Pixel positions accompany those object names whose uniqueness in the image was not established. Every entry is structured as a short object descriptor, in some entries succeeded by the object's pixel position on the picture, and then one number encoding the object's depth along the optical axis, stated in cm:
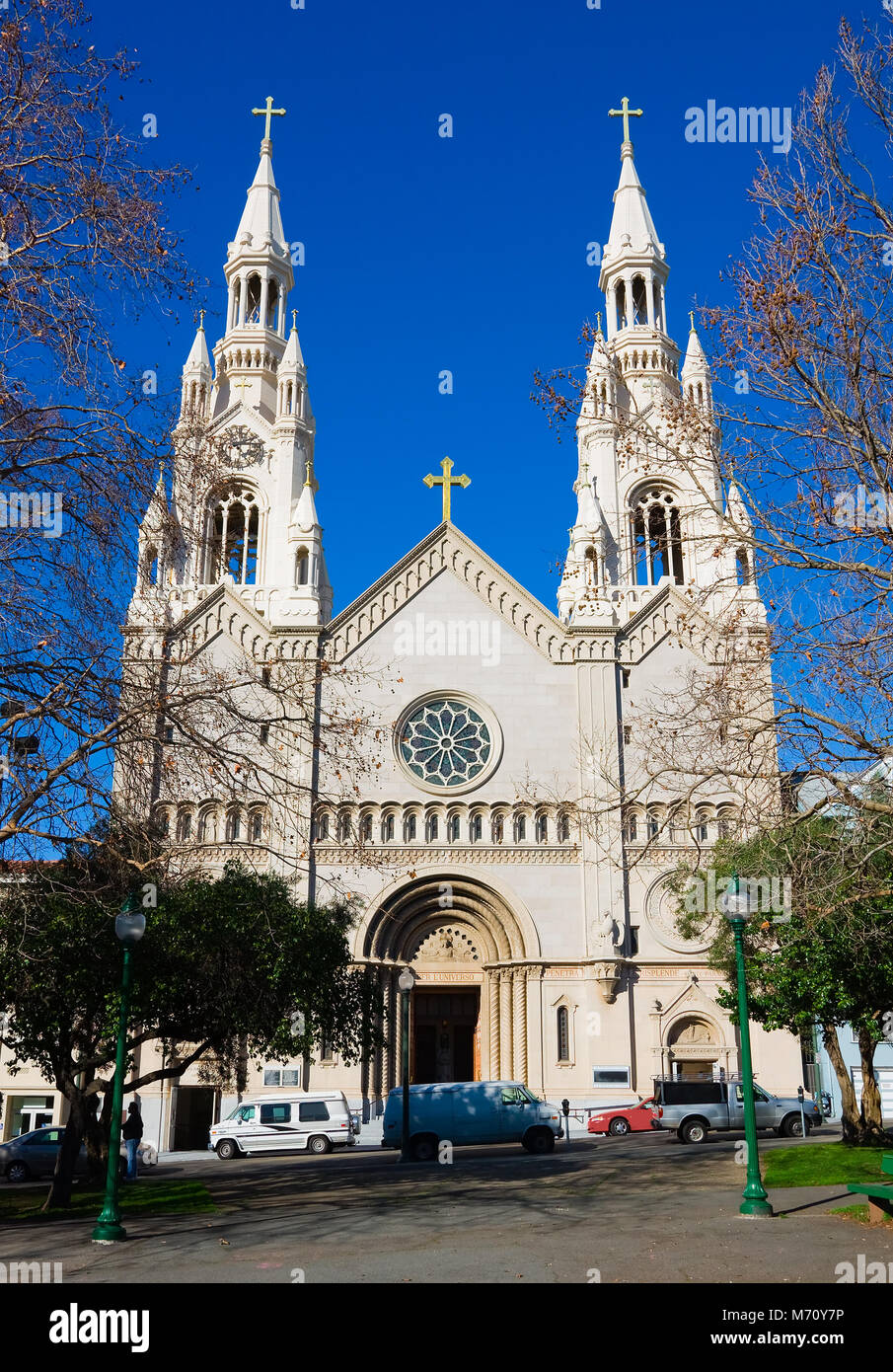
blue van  2877
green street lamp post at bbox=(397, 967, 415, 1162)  2716
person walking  2428
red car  3559
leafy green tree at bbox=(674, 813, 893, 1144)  1544
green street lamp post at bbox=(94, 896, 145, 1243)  1402
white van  3269
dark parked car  2883
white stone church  3884
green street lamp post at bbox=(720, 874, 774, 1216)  1485
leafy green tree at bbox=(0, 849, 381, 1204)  1978
